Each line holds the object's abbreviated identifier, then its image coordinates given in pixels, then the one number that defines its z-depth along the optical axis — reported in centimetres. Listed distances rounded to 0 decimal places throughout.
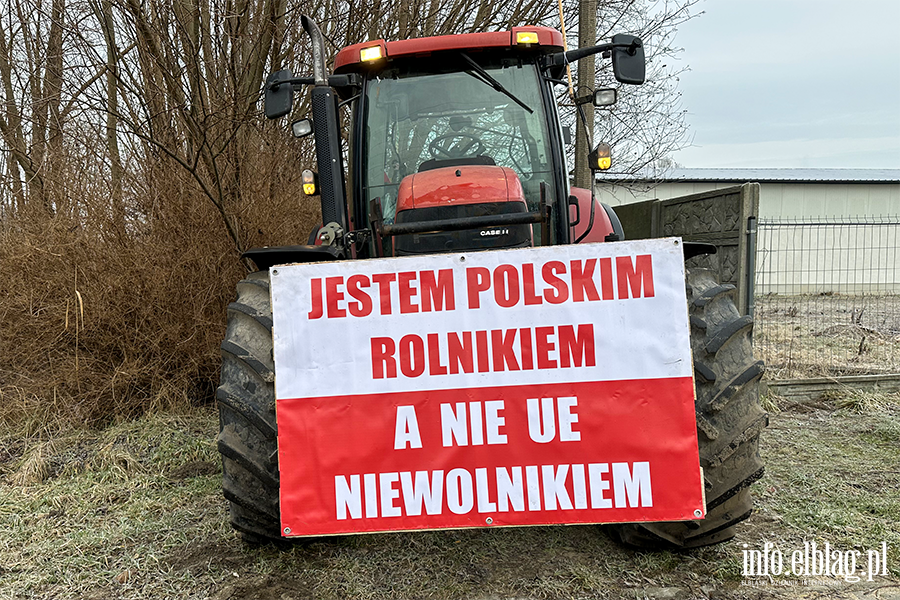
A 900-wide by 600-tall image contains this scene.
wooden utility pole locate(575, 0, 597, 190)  758
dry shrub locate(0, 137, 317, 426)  472
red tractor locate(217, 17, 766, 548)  248
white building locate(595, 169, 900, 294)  1623
